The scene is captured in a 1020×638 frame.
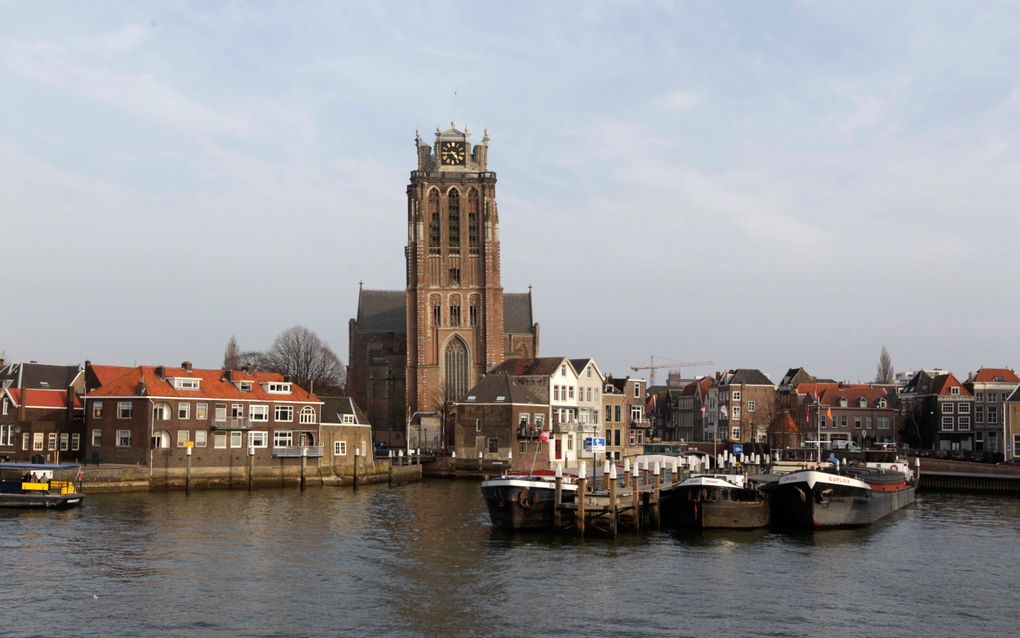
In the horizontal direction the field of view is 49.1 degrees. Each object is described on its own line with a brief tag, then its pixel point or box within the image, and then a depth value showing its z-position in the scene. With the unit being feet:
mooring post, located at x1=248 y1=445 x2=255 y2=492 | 263.70
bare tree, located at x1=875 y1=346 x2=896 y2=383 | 615.16
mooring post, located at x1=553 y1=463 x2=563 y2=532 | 176.45
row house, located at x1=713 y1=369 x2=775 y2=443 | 449.89
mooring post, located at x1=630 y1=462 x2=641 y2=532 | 183.93
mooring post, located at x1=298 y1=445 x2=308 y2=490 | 272.90
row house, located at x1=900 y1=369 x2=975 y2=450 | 414.21
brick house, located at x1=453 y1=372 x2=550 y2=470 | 329.72
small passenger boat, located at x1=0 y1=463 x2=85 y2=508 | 203.00
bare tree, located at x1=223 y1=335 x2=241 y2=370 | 504.72
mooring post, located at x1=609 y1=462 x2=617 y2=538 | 175.11
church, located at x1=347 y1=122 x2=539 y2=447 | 442.50
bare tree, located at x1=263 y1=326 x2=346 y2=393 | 504.02
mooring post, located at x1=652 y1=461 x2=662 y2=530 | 191.72
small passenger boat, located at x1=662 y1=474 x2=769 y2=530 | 189.26
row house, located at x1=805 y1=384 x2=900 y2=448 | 444.96
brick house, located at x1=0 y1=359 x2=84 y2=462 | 260.62
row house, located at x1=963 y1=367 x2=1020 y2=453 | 402.52
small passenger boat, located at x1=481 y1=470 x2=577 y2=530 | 178.09
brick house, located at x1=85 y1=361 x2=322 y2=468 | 255.91
